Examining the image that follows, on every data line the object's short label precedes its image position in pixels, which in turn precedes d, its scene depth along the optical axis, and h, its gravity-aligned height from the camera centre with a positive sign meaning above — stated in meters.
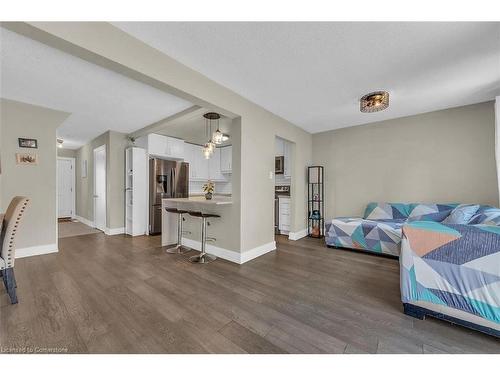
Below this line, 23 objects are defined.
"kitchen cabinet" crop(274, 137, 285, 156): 4.99 +0.99
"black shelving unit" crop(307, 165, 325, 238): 4.43 -0.35
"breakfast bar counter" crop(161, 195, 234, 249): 3.05 -0.60
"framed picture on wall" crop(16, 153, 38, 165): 3.09 +0.45
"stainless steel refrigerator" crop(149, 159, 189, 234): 4.54 +0.07
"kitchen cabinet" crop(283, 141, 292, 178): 4.67 +0.67
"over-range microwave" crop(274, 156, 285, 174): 4.91 +0.55
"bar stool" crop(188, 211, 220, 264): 2.94 -0.98
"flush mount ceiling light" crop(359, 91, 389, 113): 2.74 +1.18
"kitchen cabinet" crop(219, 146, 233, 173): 5.63 +0.80
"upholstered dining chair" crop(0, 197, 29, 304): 1.77 -0.51
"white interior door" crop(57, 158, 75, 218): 6.55 +0.02
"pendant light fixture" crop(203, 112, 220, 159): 3.30 +0.72
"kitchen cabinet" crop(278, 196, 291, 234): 4.54 -0.62
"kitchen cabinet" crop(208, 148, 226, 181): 5.91 +0.56
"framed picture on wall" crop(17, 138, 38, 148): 3.11 +0.71
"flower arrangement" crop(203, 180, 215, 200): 3.34 -0.03
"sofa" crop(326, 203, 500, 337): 1.38 -0.64
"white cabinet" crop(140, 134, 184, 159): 4.47 +0.97
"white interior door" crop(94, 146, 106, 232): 4.82 -0.01
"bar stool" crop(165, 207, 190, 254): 3.31 -0.96
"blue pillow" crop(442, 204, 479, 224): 2.55 -0.36
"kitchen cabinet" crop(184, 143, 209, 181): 5.36 +0.70
